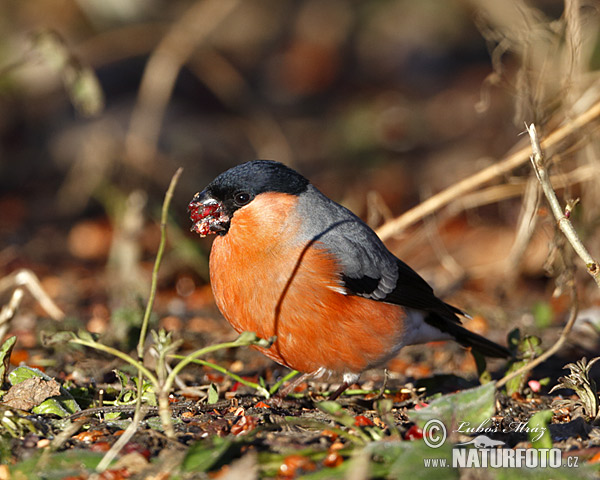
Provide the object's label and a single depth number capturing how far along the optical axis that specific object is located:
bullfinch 7.32
